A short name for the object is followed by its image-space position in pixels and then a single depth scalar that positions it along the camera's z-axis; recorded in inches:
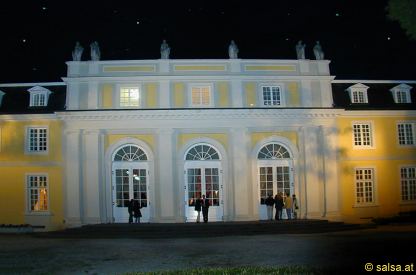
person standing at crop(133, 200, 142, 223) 1049.5
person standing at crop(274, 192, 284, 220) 1052.5
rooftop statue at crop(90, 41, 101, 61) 1120.2
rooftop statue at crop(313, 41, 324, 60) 1157.1
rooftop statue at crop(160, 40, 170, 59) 1121.4
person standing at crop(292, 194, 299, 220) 1081.4
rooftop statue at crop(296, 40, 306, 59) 1149.1
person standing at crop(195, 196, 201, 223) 1042.1
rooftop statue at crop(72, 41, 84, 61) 1121.4
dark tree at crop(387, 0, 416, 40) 397.4
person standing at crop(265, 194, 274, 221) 1073.5
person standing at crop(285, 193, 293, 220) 1068.5
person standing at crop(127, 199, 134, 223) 1050.1
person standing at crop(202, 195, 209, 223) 1041.5
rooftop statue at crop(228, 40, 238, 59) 1135.0
